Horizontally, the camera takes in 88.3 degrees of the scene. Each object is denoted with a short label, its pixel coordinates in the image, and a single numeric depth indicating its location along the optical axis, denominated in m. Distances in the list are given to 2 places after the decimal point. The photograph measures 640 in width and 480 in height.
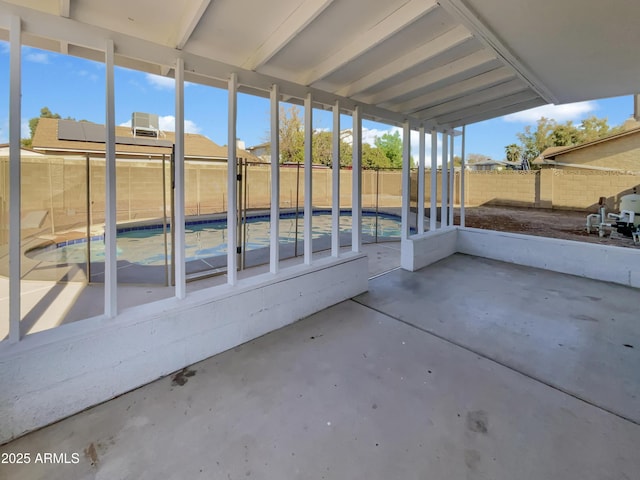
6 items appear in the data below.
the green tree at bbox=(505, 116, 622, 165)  22.56
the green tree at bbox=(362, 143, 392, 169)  27.47
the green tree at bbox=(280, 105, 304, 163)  19.91
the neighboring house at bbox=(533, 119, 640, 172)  13.95
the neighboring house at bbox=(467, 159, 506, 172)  23.34
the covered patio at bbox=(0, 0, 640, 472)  1.76
